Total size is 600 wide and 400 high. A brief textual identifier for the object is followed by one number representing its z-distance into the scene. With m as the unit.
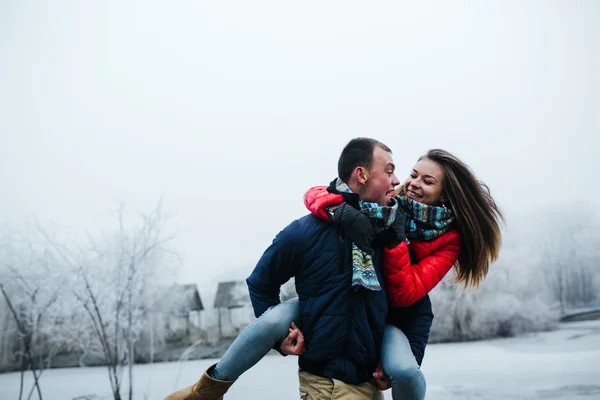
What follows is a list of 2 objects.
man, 1.44
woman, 1.46
